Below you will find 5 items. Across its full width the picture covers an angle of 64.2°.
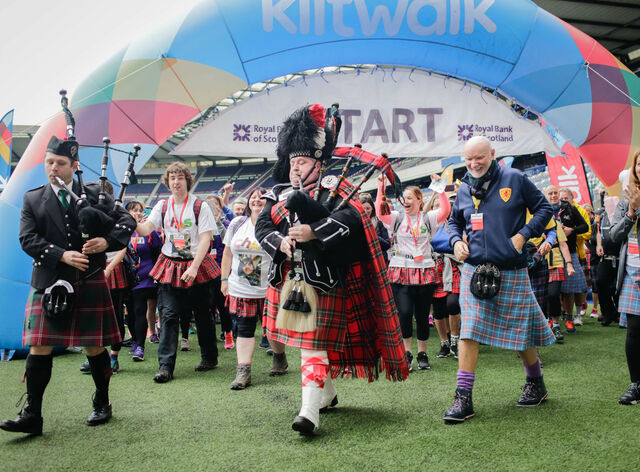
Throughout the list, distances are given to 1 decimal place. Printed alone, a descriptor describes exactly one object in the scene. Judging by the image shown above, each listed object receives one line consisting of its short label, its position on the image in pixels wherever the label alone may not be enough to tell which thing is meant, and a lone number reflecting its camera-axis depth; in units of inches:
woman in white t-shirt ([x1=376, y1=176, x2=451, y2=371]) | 181.6
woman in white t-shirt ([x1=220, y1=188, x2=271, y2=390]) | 166.6
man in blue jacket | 120.3
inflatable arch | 219.9
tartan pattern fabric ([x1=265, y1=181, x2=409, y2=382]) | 113.1
